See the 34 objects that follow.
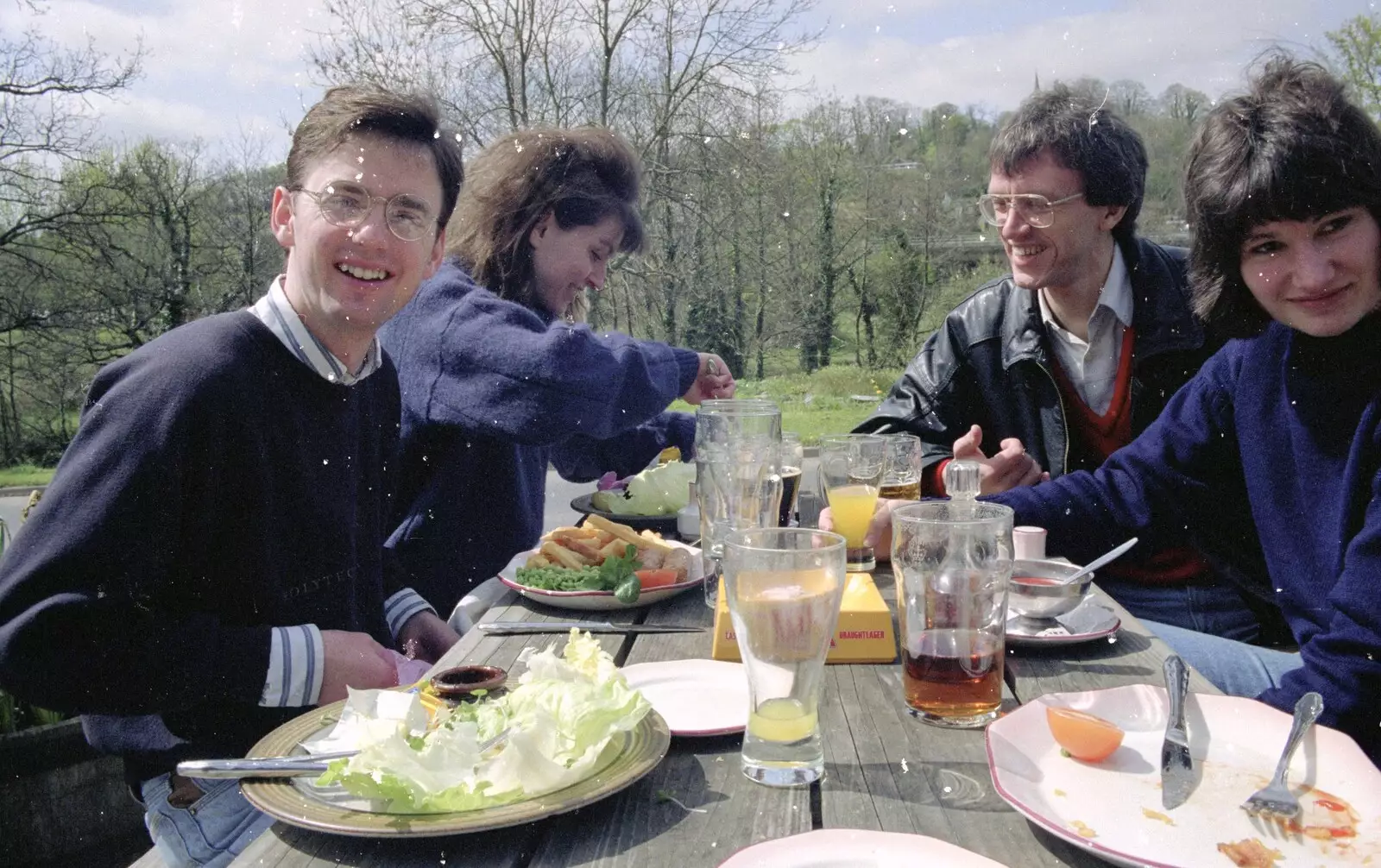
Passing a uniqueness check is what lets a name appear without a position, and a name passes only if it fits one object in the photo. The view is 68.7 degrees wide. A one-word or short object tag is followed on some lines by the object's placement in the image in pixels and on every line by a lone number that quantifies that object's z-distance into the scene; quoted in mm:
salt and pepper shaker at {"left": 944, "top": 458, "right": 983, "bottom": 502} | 1995
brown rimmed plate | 719
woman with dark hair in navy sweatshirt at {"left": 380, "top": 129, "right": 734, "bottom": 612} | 2129
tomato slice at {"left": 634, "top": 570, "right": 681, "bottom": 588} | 1526
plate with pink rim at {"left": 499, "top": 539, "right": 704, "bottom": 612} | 1470
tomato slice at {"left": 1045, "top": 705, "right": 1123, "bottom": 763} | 877
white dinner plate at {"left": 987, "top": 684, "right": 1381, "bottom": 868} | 734
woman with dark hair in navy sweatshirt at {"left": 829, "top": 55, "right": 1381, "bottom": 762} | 1579
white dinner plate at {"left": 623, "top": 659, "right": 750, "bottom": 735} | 961
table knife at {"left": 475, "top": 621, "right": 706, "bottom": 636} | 1361
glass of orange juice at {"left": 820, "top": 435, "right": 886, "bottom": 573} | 1645
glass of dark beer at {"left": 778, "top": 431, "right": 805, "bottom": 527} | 1731
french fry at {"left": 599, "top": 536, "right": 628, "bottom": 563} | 1577
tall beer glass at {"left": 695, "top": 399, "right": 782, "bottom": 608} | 1480
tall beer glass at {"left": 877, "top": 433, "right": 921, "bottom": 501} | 1757
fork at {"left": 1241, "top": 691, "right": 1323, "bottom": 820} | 798
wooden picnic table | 727
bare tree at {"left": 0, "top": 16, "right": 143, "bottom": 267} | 8055
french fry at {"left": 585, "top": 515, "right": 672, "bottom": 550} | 1625
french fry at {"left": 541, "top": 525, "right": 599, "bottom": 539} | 1681
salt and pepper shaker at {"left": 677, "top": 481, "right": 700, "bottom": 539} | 1988
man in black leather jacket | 2465
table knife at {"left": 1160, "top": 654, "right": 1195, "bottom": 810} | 829
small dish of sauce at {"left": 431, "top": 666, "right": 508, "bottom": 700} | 989
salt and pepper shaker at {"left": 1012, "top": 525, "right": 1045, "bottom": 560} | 1636
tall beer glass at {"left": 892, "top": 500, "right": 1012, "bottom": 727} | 971
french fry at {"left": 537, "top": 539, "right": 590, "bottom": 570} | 1588
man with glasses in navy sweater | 1247
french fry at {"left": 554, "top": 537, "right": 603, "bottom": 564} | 1604
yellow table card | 1190
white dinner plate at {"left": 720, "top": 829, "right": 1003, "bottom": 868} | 672
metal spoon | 1289
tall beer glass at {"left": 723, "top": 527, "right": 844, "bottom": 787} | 823
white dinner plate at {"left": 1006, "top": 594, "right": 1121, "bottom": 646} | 1228
